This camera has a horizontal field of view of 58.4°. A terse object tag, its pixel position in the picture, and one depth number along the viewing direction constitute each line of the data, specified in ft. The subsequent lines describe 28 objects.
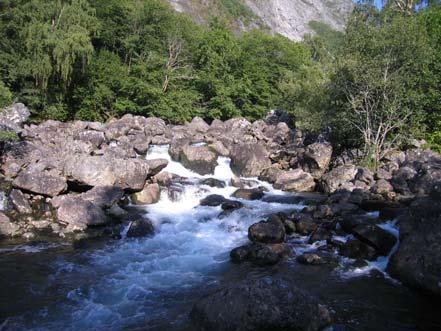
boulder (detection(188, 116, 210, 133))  121.27
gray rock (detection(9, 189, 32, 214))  56.49
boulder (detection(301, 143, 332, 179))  84.50
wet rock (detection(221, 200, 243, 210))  63.26
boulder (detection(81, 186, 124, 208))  59.77
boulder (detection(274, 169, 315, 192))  78.33
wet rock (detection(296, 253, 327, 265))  42.60
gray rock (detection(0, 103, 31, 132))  87.30
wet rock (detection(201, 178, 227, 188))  76.95
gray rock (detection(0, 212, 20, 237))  49.39
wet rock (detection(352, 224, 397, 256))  42.88
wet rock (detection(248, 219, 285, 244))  48.96
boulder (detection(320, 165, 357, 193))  75.10
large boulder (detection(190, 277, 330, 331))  26.02
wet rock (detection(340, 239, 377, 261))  43.01
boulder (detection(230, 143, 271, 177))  87.25
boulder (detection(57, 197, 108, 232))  53.36
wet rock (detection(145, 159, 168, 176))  73.87
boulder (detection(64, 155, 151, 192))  63.82
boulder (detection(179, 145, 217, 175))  85.40
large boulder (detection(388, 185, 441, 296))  34.73
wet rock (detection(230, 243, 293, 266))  43.19
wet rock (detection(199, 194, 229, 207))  66.32
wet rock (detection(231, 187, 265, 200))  70.67
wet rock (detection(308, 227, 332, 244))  48.73
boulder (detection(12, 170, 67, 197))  59.16
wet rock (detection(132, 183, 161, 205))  66.49
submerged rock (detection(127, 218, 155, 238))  51.87
